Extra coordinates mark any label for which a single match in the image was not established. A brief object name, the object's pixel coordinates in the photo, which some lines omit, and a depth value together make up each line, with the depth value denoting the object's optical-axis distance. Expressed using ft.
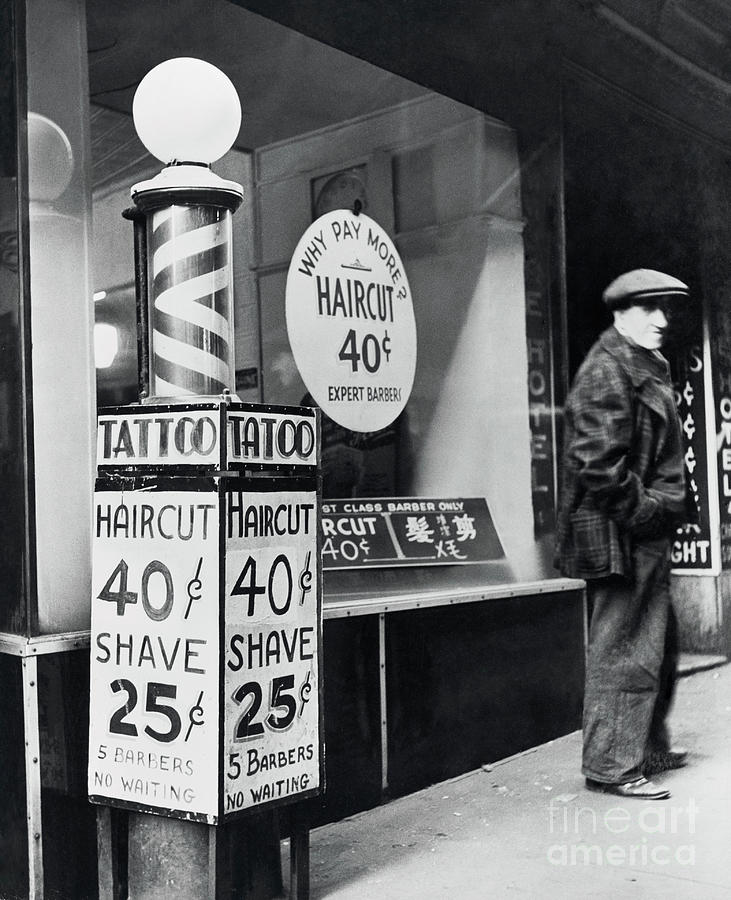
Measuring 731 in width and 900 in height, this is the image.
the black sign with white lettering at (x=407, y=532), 15.14
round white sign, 15.12
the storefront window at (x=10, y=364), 11.50
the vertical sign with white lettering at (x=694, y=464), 22.90
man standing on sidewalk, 13.87
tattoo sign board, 9.93
